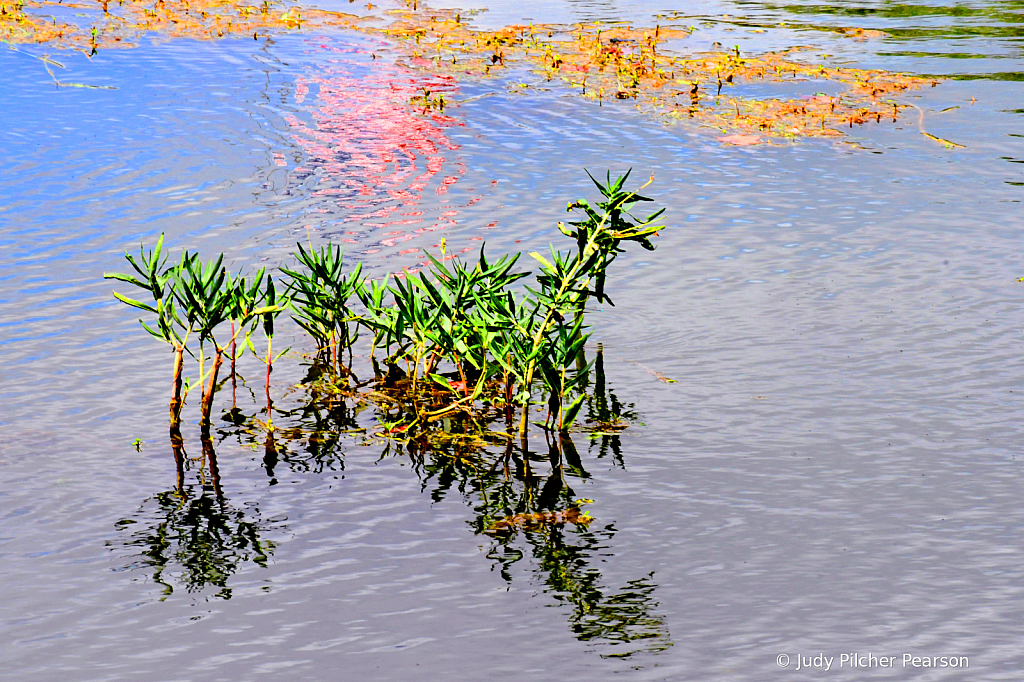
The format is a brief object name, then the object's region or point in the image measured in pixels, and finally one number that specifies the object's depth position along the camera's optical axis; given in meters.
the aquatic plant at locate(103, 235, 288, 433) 13.61
